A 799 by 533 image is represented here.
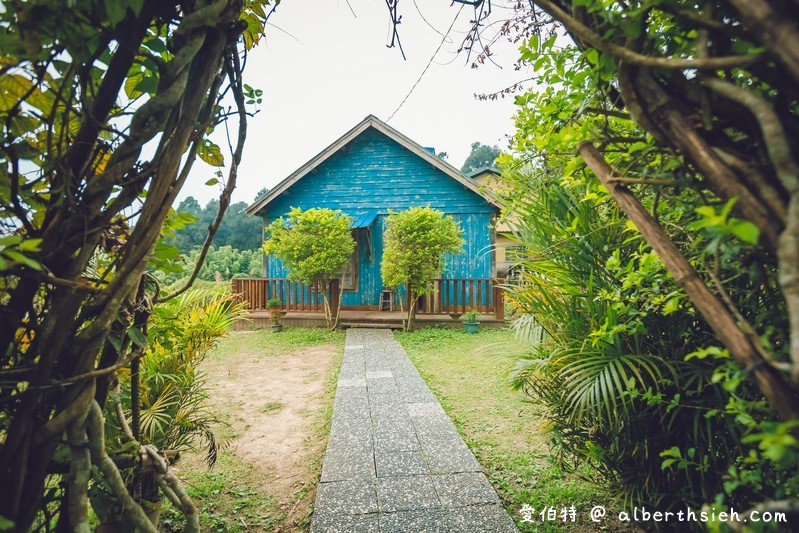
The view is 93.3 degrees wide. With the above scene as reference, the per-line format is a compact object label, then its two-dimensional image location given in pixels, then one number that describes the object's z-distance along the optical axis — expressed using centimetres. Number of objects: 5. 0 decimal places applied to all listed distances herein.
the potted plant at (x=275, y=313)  1013
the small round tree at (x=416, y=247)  915
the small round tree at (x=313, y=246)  942
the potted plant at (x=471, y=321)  932
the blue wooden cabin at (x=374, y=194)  1130
